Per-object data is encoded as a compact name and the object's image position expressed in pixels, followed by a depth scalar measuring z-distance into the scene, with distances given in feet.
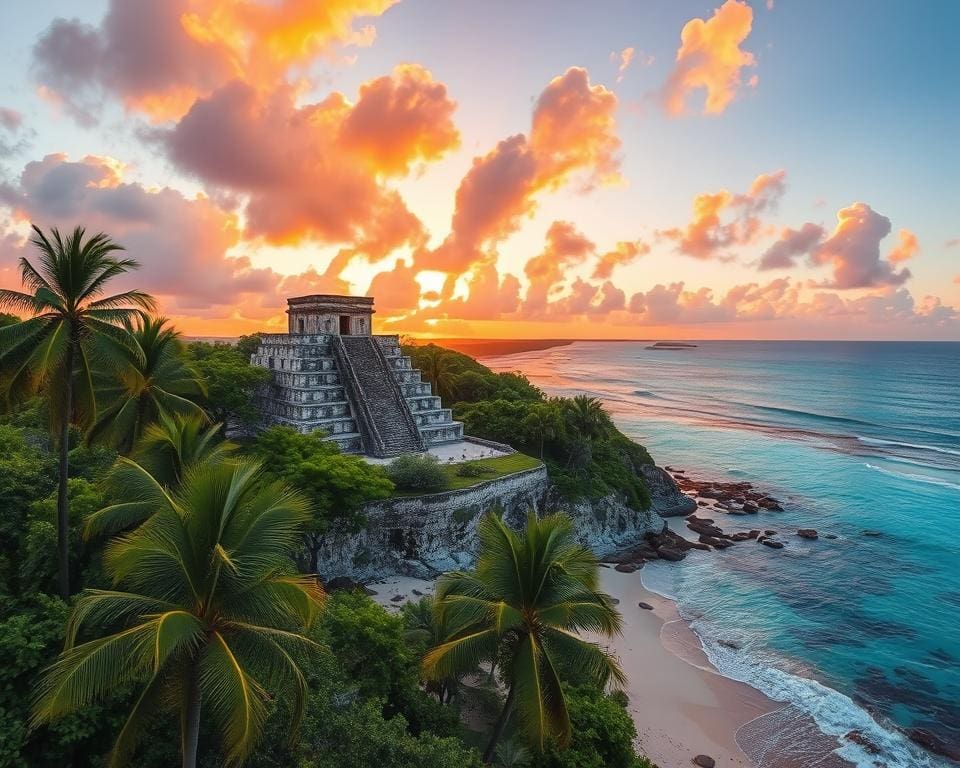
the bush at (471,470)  99.04
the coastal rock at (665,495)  137.64
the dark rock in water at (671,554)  111.14
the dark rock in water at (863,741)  62.34
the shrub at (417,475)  90.43
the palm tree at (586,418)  125.90
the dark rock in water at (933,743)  62.69
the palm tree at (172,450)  46.75
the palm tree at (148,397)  64.08
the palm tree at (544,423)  122.11
